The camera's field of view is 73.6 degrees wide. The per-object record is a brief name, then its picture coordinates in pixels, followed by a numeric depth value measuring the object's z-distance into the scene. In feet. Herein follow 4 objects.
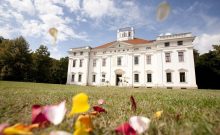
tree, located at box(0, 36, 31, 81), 98.63
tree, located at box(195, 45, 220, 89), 84.17
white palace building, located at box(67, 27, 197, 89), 73.51
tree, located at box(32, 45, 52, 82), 116.45
